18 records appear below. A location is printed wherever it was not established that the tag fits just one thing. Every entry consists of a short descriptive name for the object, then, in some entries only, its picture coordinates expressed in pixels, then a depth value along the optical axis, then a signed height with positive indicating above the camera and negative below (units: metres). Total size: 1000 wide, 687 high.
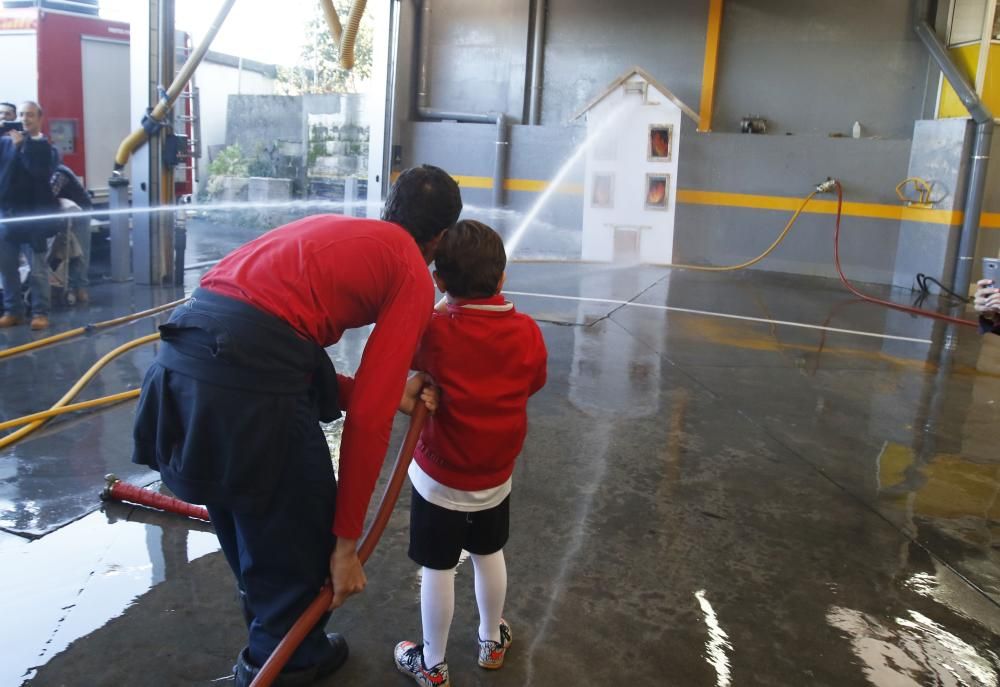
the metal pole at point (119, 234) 7.45 -0.53
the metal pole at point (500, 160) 12.34 +0.62
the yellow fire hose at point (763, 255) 11.23 -0.52
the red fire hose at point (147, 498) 3.08 -1.22
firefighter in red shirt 1.72 -0.43
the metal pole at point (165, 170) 7.27 +0.10
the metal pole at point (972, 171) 9.34 +0.70
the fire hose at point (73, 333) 5.01 -1.08
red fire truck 8.03 +0.94
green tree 10.27 +1.54
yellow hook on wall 10.20 +0.41
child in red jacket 2.07 -0.59
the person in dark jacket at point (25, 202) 6.32 -0.23
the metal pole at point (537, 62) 12.57 +2.19
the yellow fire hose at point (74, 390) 3.72 -1.12
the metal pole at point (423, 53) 12.84 +2.27
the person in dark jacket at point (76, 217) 6.97 -0.36
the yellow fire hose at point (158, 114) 6.94 +0.58
